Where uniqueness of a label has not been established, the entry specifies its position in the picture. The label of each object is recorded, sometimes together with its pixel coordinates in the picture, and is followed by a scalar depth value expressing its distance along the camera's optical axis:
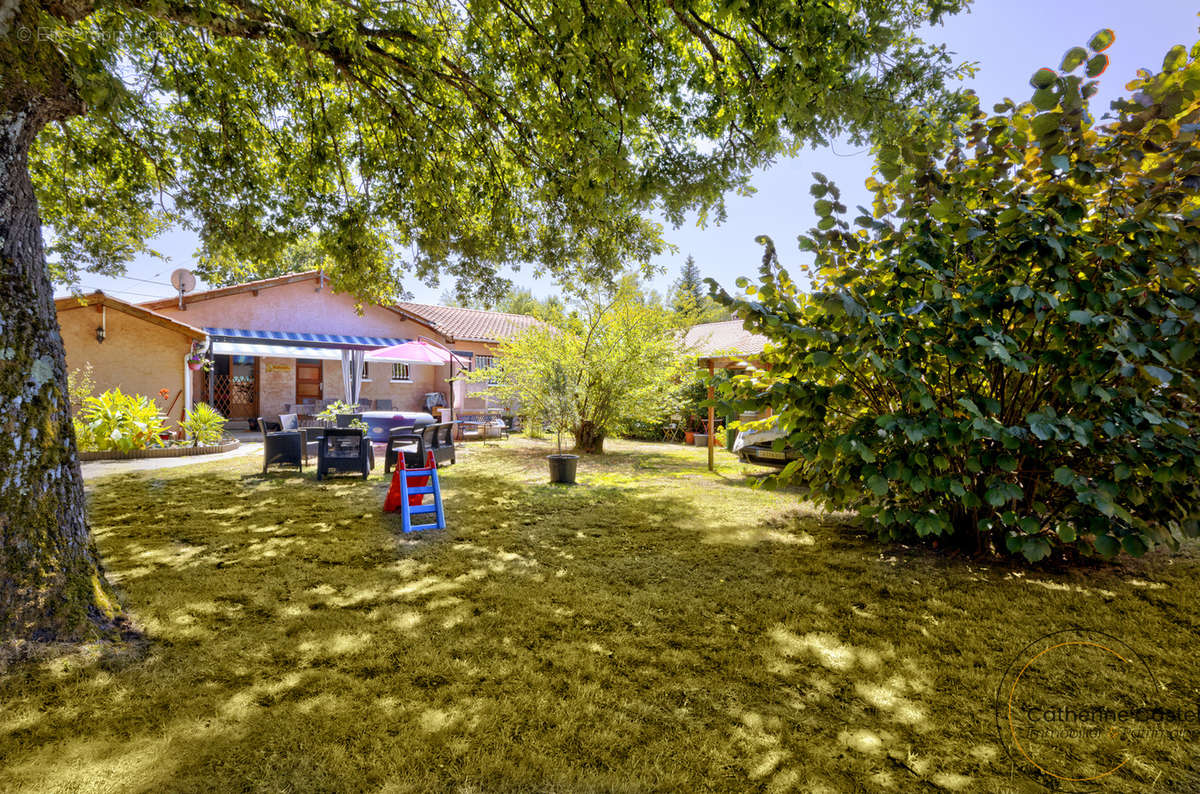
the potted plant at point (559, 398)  11.49
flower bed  9.25
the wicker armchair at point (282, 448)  8.20
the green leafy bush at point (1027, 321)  2.99
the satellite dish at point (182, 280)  14.61
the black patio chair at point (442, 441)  8.91
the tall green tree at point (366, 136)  2.83
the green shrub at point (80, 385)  10.27
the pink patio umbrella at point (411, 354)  13.85
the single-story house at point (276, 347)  12.24
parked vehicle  9.60
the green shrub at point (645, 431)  13.79
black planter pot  8.09
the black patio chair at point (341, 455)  7.83
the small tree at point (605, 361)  11.52
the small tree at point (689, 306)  12.19
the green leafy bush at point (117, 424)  9.41
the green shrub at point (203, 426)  10.78
